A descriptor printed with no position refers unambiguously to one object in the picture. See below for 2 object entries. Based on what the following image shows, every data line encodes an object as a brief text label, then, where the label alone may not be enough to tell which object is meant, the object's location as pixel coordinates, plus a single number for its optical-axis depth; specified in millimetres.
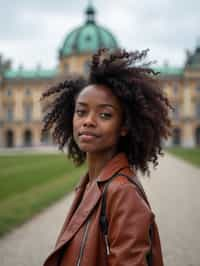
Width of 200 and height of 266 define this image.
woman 1801
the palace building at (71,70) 57750
